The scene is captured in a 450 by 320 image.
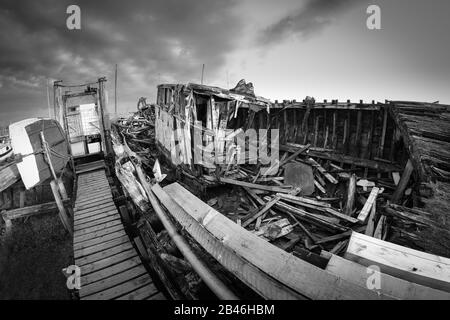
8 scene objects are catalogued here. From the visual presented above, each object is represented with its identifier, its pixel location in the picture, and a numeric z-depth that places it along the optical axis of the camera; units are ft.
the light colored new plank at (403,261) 6.95
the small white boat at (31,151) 23.91
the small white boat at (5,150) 44.01
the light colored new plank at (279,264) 6.22
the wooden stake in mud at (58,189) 24.14
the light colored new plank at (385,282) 6.06
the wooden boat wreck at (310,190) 7.29
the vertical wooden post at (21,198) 25.52
